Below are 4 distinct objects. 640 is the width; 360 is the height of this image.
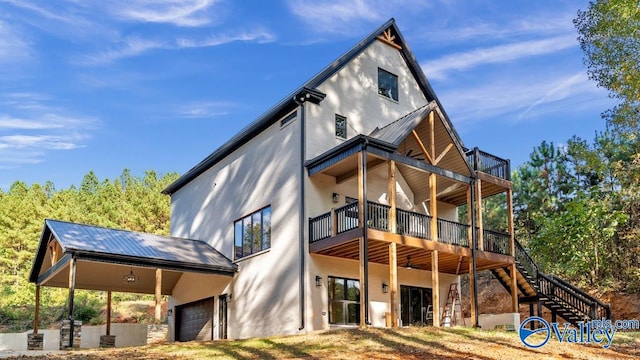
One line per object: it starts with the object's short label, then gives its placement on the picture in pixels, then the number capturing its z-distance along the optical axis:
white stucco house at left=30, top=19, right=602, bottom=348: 18.48
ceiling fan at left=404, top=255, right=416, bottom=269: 20.34
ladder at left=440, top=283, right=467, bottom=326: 21.94
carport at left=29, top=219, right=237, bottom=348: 18.48
